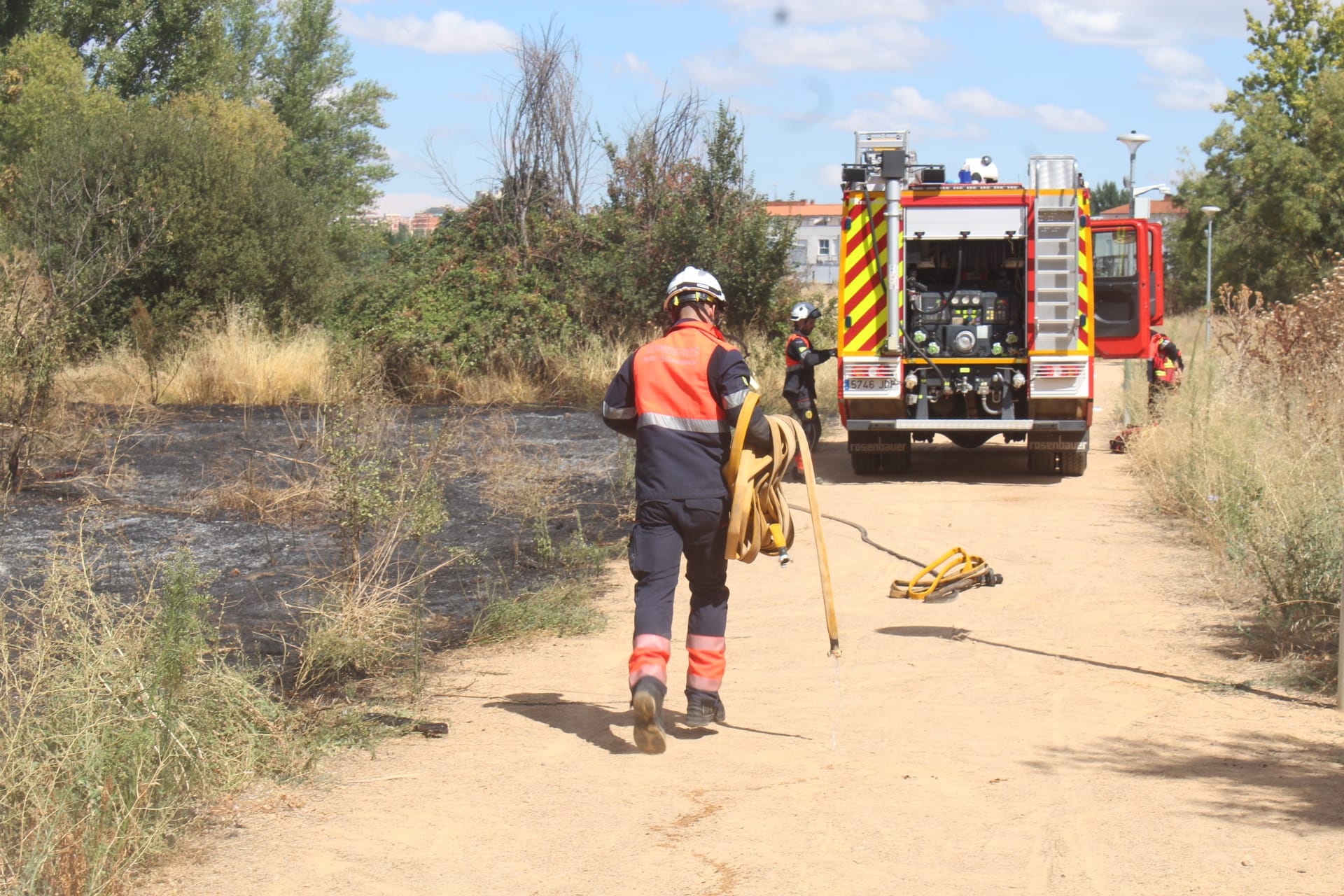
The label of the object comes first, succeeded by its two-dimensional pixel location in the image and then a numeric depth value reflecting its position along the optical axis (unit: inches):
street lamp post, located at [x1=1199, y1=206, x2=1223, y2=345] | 691.4
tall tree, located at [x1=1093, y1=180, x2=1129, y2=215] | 5255.9
